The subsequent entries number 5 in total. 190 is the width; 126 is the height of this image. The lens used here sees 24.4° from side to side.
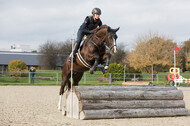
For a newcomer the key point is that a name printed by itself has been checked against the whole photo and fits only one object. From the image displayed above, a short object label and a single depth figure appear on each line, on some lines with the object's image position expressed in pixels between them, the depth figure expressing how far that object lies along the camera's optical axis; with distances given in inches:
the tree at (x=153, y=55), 2020.3
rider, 420.5
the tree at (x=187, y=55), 2629.6
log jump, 363.6
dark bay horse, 383.5
